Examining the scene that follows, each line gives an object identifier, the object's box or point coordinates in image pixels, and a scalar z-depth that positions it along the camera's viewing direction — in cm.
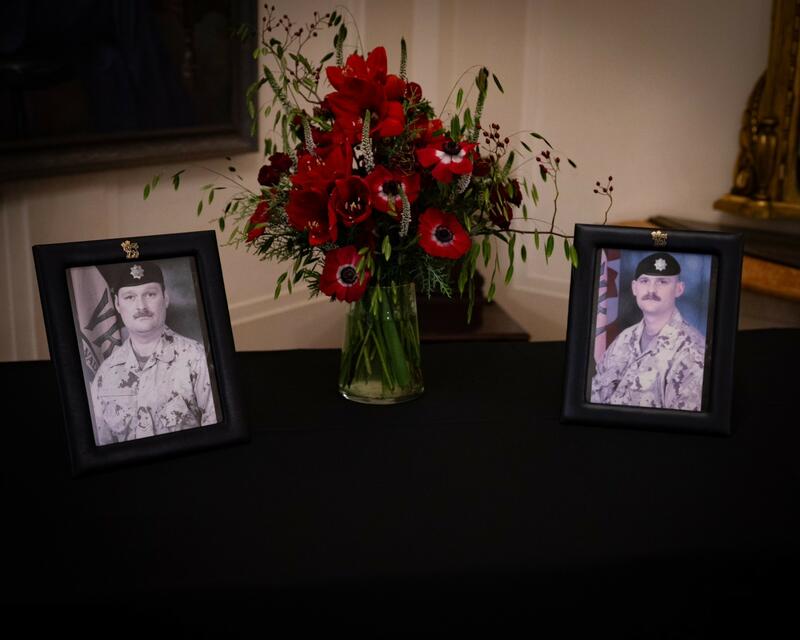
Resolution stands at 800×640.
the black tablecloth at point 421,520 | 114
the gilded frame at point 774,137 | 376
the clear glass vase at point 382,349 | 157
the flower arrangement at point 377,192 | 141
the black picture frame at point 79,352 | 134
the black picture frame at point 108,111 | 298
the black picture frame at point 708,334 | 152
